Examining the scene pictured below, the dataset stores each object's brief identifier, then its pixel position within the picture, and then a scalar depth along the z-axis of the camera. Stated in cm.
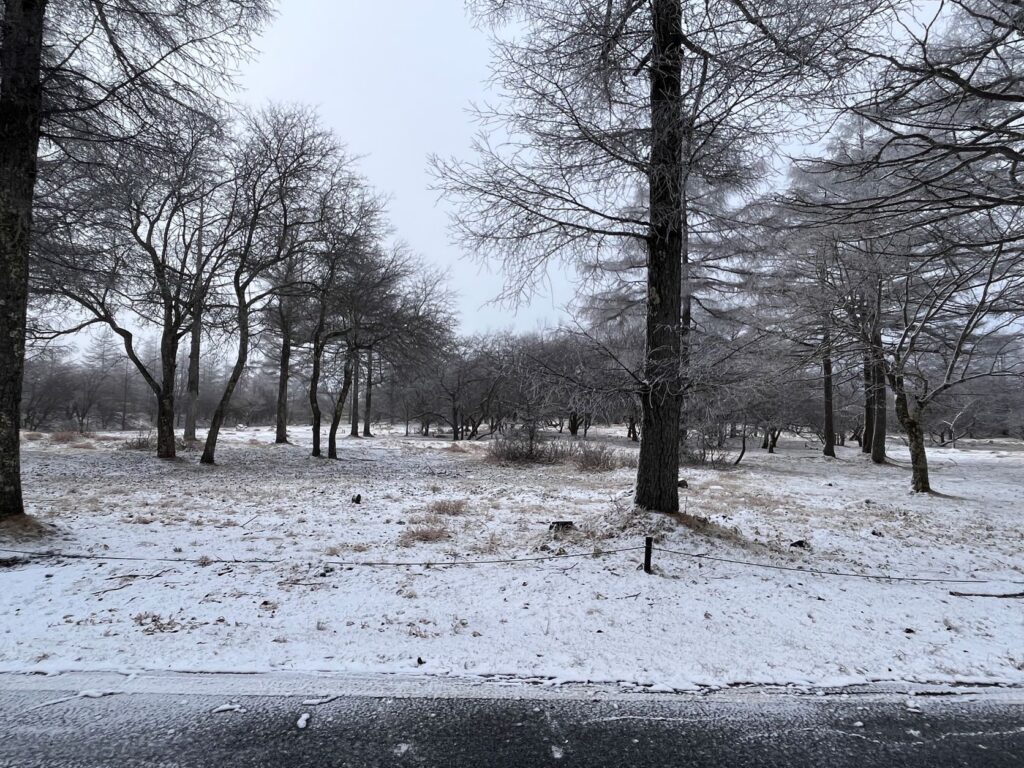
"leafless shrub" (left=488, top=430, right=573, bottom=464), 1688
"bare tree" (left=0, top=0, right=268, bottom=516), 490
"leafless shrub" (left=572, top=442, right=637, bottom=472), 1472
